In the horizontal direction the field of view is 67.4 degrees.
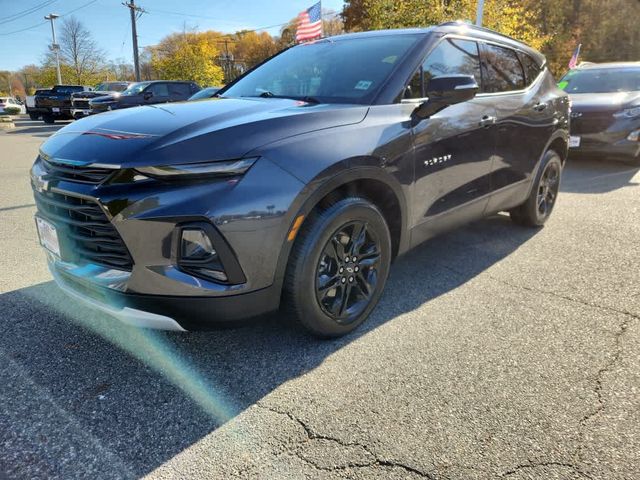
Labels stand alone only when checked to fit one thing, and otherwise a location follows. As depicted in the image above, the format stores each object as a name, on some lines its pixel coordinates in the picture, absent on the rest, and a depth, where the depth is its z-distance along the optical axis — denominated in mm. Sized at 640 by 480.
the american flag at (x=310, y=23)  15461
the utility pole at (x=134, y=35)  31531
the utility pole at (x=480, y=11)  12148
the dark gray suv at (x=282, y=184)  2107
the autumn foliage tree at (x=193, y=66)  36219
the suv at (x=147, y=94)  16438
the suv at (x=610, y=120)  7709
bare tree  57875
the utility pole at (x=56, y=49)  47375
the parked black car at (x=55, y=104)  23125
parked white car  28131
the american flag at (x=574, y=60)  17438
